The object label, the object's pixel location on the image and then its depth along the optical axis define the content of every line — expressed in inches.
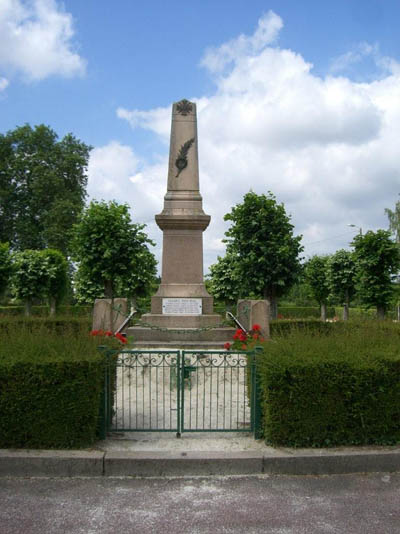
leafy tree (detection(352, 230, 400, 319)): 792.3
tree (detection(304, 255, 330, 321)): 1430.9
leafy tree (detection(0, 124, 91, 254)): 1501.0
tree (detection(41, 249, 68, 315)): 1107.3
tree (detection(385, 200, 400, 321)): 1620.3
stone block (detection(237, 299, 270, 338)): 460.8
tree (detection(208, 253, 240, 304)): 1298.0
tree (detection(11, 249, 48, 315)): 1063.6
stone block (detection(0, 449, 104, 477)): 185.3
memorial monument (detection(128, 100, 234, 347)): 437.4
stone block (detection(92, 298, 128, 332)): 476.7
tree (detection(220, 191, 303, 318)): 798.5
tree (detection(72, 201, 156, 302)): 843.4
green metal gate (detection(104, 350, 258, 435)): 219.1
